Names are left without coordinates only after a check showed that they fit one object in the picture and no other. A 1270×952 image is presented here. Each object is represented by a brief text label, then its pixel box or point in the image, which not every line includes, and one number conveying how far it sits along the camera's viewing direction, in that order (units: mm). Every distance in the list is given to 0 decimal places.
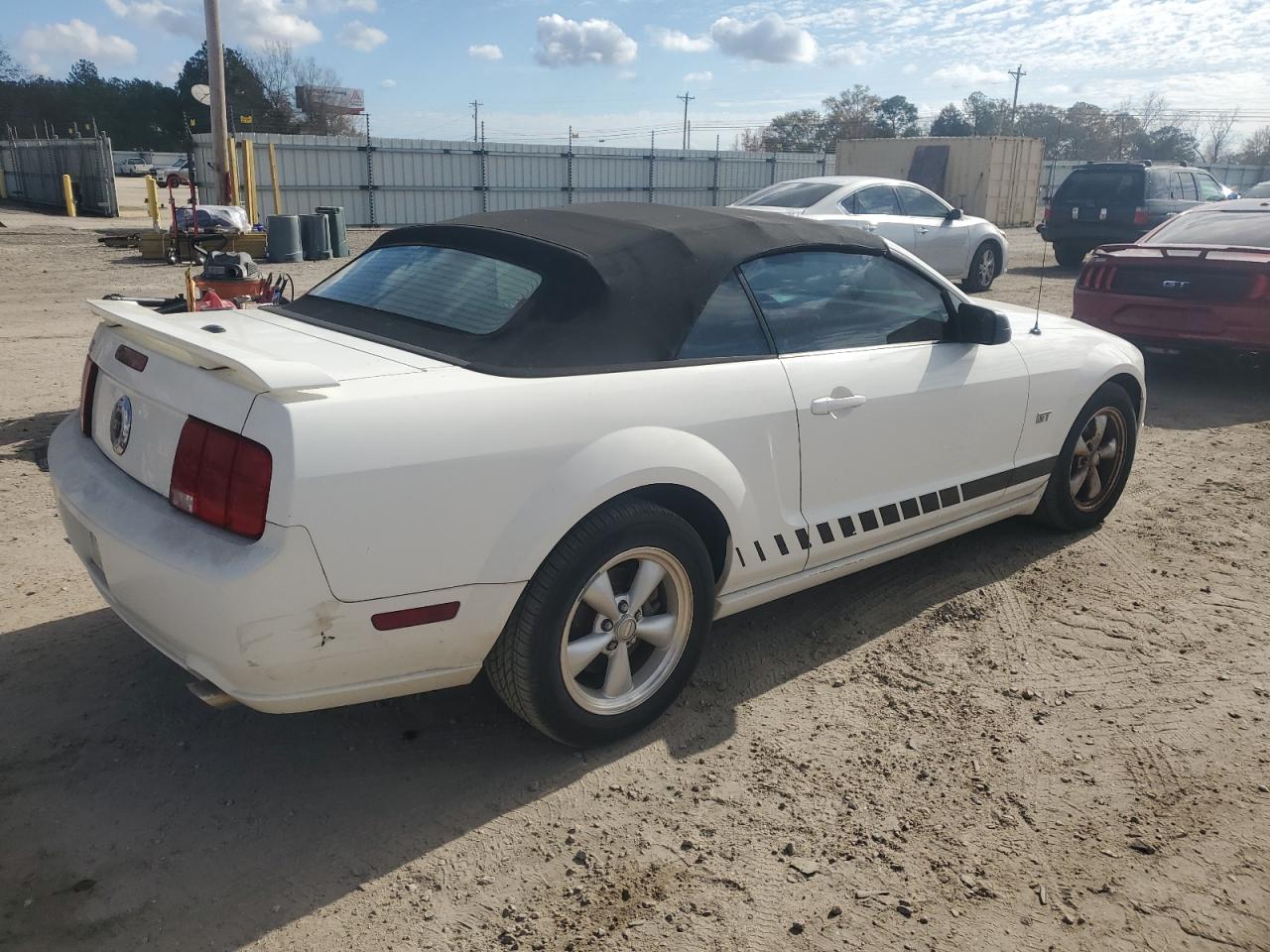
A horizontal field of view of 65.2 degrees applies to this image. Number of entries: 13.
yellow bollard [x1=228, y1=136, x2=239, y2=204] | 17312
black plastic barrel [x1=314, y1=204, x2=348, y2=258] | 17688
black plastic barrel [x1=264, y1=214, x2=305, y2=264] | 16625
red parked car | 7719
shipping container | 29469
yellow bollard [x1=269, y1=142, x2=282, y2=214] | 19658
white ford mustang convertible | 2391
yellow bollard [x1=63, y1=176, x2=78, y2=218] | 25859
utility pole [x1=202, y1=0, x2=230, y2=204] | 16125
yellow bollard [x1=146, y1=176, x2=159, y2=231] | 18597
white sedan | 11789
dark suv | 16328
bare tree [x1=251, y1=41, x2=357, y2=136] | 52656
